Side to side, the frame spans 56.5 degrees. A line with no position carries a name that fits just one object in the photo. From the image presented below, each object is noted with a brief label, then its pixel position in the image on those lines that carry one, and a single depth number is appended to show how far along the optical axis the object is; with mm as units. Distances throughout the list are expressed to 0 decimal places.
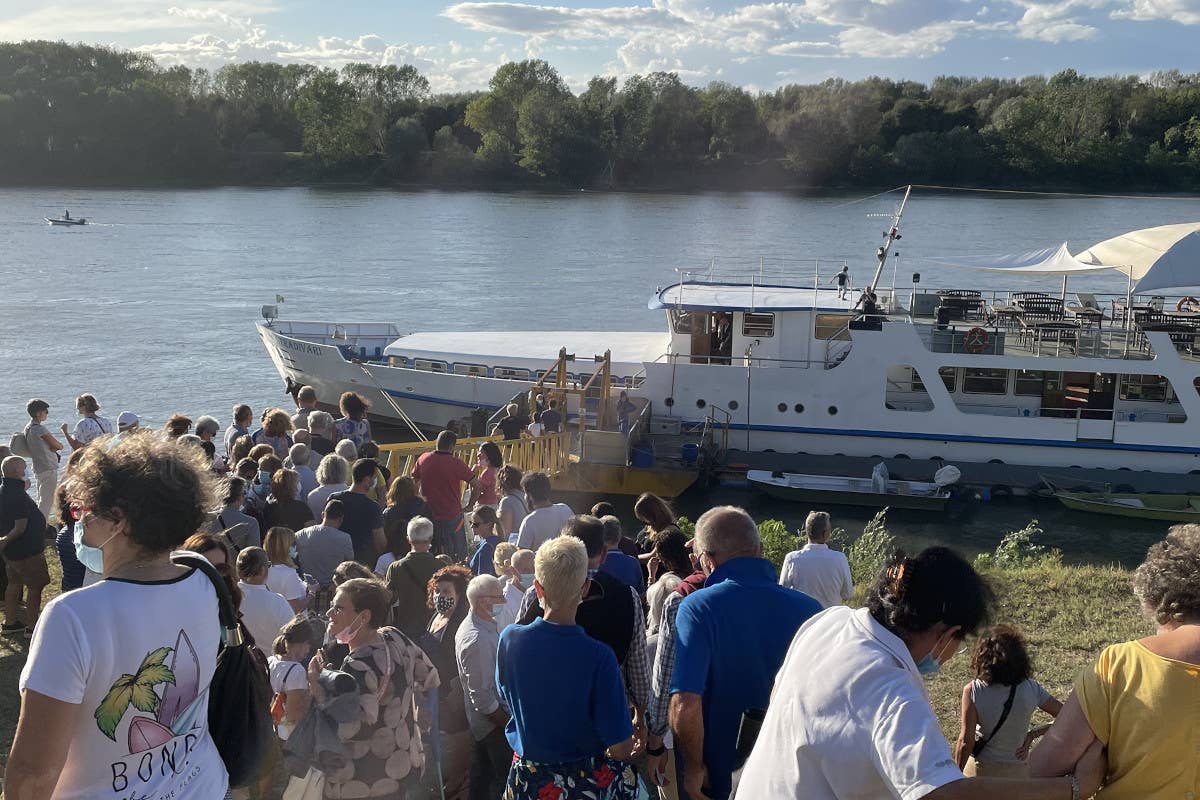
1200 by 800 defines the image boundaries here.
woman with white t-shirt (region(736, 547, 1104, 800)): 2498
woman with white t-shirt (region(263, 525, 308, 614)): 5961
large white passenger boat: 18719
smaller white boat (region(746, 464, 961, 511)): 18500
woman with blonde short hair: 3914
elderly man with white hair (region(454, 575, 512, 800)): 5207
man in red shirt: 9273
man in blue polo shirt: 3861
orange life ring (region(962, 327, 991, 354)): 18609
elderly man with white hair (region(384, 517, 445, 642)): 6031
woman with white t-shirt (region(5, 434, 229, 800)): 2703
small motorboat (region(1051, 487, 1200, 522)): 18266
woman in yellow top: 2758
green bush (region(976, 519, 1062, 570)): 12500
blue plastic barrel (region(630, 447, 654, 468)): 18719
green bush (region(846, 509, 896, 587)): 11625
